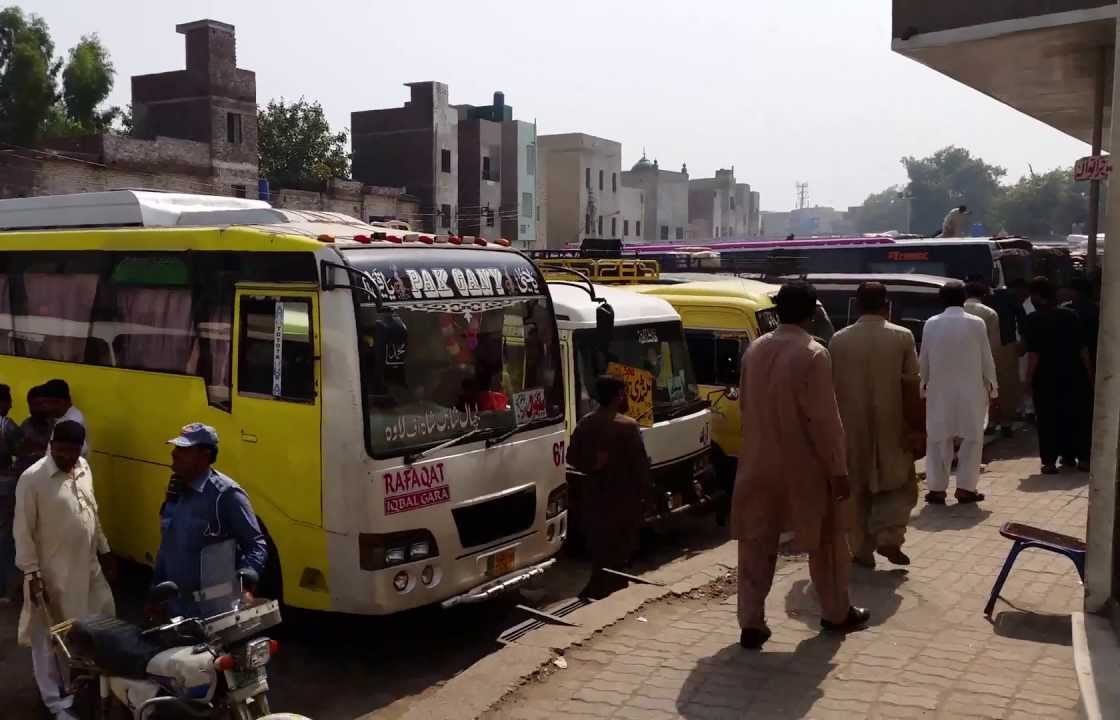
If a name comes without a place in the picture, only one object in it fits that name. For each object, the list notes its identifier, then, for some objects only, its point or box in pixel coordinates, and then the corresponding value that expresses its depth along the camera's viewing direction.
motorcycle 4.13
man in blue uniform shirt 4.65
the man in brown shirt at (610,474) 6.71
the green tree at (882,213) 147.39
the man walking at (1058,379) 9.84
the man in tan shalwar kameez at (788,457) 5.14
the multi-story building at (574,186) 59.03
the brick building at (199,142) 31.98
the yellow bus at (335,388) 5.83
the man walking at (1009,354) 12.28
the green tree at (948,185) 128.50
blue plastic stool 5.65
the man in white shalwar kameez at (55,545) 5.29
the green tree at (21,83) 37.34
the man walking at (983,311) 10.11
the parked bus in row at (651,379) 8.06
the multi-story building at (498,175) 51.09
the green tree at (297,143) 46.88
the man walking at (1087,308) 10.30
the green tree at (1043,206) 98.38
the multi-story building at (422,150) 48.44
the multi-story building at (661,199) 70.69
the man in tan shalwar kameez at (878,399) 6.52
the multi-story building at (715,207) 80.44
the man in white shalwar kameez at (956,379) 8.40
